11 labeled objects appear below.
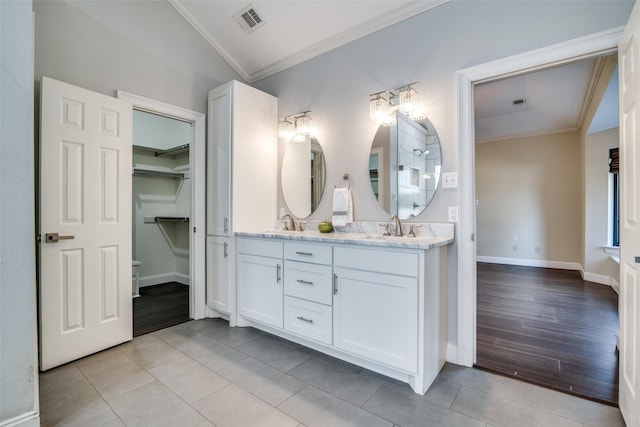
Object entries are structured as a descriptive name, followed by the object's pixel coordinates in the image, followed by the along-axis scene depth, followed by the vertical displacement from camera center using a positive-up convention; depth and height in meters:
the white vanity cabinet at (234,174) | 2.89 +0.39
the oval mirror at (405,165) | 2.33 +0.39
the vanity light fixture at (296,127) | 3.04 +0.91
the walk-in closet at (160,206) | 4.20 +0.10
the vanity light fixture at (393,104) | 2.35 +0.89
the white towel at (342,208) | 2.71 +0.04
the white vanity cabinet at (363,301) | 1.80 -0.62
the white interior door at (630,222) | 1.39 -0.05
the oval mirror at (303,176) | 2.99 +0.38
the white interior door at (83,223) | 2.10 -0.08
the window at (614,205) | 4.50 +0.11
